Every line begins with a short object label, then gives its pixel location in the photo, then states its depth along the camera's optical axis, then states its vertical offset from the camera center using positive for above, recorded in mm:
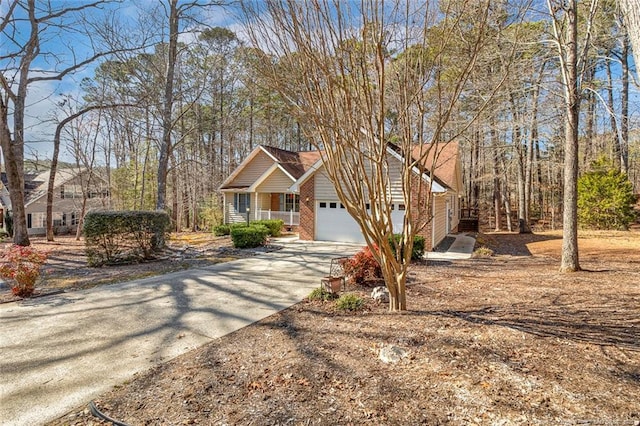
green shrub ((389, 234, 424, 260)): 10042 -1083
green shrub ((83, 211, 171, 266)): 9078 -539
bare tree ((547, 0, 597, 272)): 7805 +2245
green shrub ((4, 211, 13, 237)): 21667 -336
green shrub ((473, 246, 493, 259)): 11414 -1434
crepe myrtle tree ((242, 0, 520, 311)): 4270 +1827
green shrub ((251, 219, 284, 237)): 16656 -567
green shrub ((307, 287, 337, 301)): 5997 -1428
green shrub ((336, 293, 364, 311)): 5320 -1391
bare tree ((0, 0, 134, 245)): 9531 +4770
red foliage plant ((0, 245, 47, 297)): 6009 -881
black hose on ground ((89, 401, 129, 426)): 2625 -1552
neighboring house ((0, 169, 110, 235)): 26812 +870
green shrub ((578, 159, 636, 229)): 18109 +531
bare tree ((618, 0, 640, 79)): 2676 +1455
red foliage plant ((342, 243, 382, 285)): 7016 -1137
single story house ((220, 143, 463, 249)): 14086 +779
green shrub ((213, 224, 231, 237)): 17203 -777
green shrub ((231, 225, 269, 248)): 12922 -829
